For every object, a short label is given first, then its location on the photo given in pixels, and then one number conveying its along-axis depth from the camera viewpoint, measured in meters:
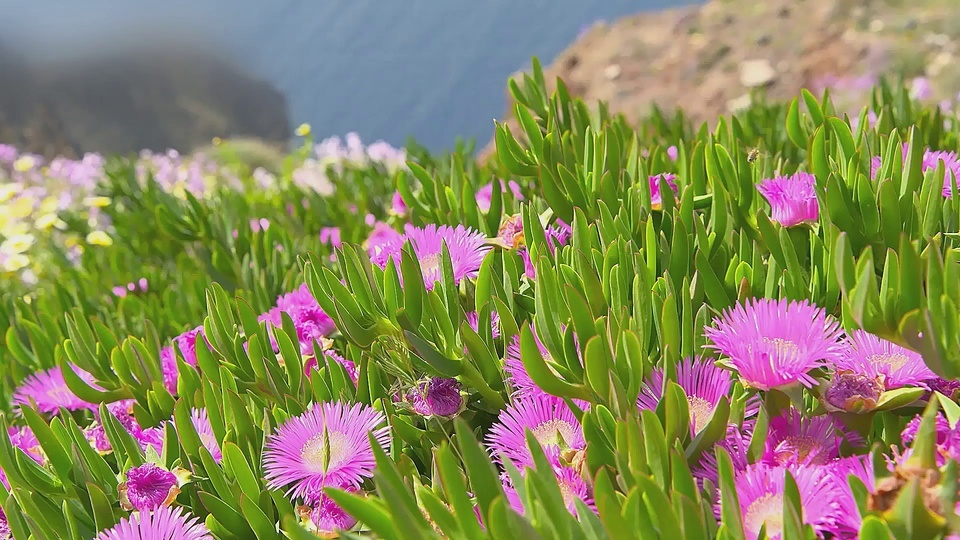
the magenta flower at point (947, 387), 0.55
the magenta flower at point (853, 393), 0.51
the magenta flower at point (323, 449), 0.60
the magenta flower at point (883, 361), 0.55
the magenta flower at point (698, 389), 0.57
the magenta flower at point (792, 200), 0.77
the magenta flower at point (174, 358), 0.93
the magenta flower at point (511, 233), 0.85
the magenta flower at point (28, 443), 0.87
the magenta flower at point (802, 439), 0.51
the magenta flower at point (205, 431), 0.72
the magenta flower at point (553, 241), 0.81
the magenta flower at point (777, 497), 0.46
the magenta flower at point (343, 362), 0.80
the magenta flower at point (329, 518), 0.58
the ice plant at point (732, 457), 0.51
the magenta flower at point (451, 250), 0.80
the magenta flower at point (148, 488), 0.62
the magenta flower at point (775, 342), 0.52
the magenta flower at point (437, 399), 0.64
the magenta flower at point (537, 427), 0.58
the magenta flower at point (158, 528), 0.58
